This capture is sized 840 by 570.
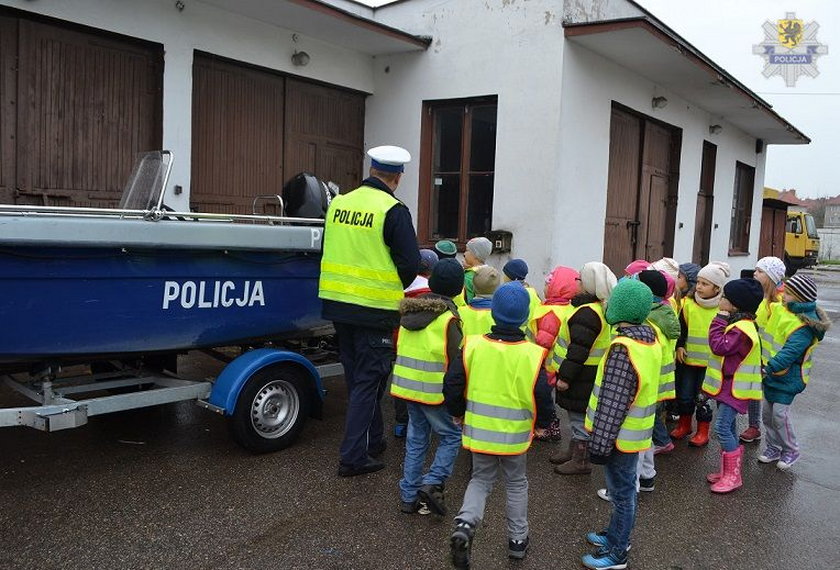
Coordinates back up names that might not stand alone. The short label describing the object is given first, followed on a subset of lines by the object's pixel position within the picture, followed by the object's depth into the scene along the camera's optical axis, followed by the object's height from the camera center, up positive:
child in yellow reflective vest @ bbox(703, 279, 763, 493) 4.36 -0.79
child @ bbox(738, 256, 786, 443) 5.42 -0.43
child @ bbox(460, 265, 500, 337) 4.28 -0.47
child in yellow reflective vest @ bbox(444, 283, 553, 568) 3.20 -0.77
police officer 4.17 -0.31
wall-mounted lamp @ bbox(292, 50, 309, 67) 8.32 +2.04
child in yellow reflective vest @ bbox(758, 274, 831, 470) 4.63 -0.76
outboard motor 5.50 +0.24
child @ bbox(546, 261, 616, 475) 4.11 -0.69
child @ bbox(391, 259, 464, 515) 3.81 -0.85
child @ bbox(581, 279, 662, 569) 3.19 -0.78
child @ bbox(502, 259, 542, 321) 5.21 -0.28
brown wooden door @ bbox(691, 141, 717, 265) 13.16 +0.66
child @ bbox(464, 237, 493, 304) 5.57 -0.16
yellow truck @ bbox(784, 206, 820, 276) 27.59 +0.25
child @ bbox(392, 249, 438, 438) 4.95 -0.42
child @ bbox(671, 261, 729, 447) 4.95 -0.79
